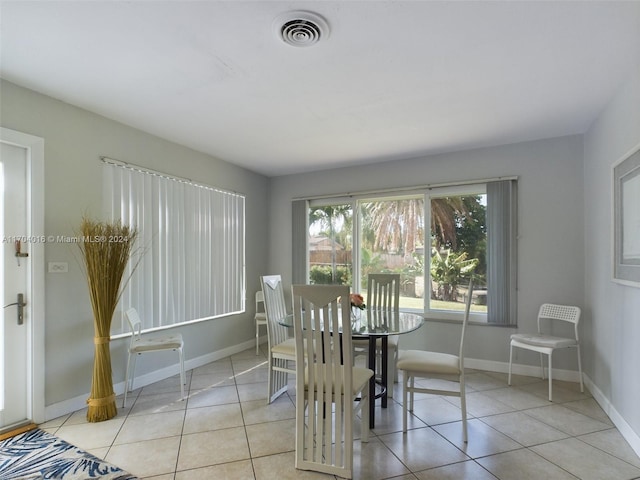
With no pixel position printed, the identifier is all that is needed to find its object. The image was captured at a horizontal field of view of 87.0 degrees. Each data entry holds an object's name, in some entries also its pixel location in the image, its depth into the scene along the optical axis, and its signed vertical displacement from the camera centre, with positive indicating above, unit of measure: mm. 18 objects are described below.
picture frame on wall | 2238 +142
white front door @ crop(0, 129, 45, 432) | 2473 -307
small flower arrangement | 2862 -518
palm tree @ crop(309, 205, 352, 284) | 4875 +334
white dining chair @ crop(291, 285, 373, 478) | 1916 -817
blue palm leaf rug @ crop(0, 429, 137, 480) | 1991 -1376
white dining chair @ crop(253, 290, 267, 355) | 4575 -1030
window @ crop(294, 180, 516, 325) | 3807 -63
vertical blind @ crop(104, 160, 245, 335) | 3295 -47
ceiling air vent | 1729 +1150
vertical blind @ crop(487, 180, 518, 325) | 3754 -175
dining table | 2539 -707
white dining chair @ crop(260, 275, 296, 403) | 2975 -935
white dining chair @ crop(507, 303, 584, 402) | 3119 -957
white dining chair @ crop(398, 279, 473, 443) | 2430 -953
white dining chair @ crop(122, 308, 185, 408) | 2988 -931
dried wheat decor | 2629 -372
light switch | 2684 -196
